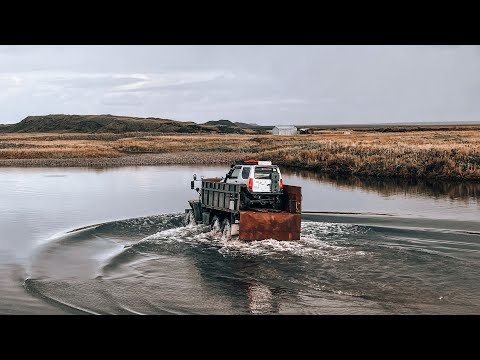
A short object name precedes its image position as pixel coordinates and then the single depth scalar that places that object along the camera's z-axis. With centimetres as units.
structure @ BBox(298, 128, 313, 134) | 18825
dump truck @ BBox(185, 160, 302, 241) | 2147
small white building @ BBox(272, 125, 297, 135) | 18512
